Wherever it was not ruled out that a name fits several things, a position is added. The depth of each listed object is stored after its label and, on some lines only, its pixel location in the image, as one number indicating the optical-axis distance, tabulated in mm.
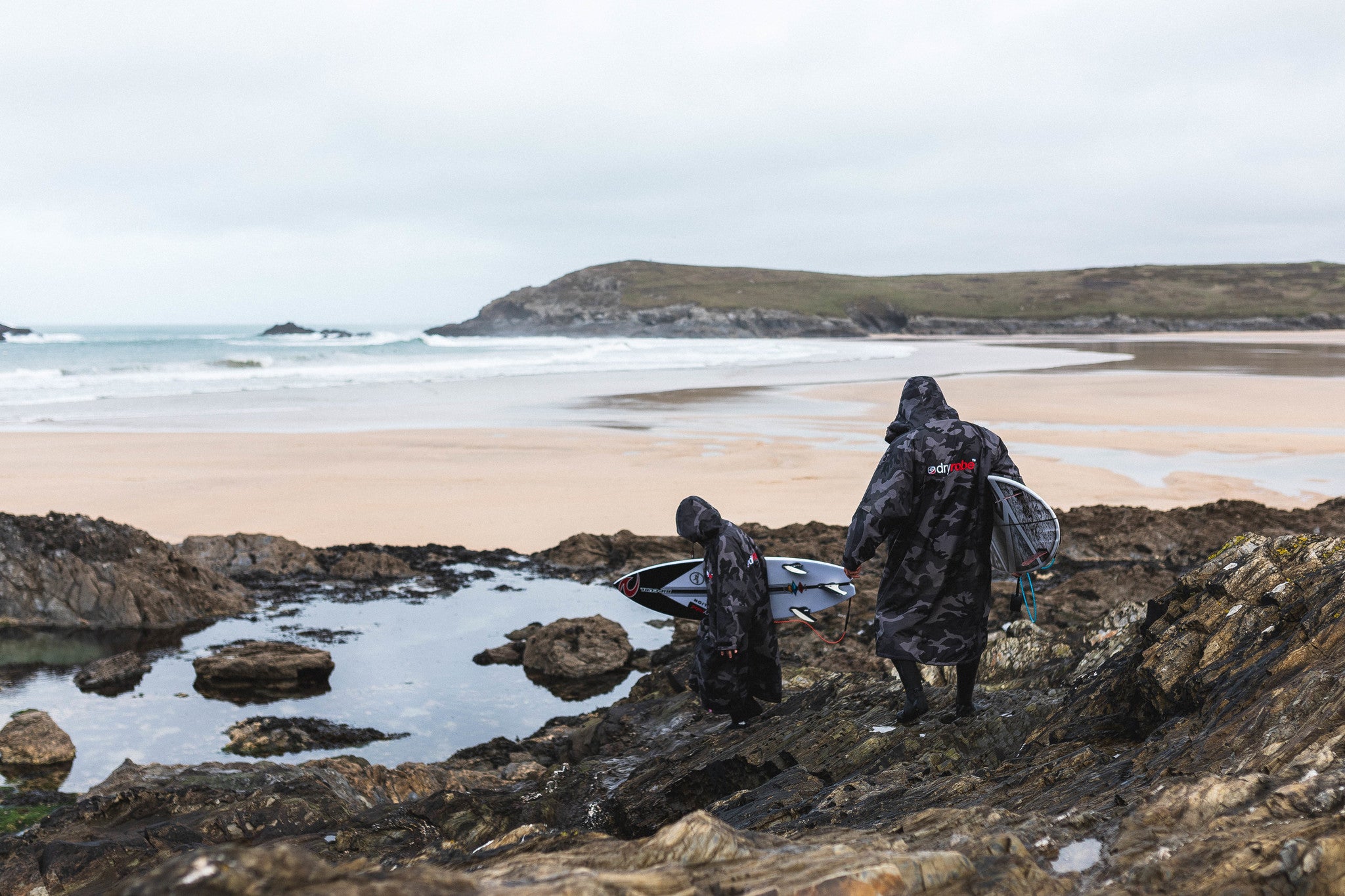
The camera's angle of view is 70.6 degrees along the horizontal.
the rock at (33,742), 6148
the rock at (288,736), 6566
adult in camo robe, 4707
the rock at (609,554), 10953
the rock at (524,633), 8766
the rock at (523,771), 6035
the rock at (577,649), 8102
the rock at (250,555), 10930
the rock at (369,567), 10711
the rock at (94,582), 9039
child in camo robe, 5660
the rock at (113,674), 7590
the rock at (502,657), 8352
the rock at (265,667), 7738
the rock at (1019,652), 6195
